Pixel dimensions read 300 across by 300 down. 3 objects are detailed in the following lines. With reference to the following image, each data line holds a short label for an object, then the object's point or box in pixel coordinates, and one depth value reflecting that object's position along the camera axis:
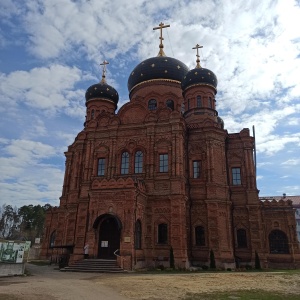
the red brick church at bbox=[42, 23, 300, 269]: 19.88
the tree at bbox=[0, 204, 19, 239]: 61.56
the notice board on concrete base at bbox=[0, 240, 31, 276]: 13.81
